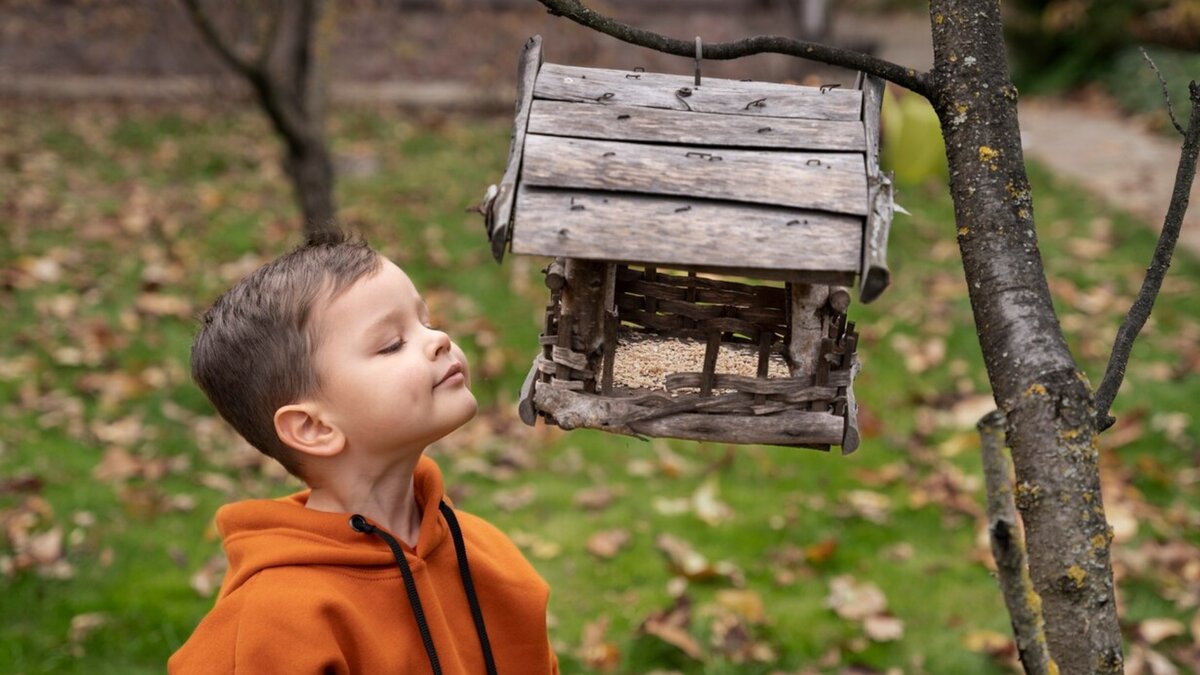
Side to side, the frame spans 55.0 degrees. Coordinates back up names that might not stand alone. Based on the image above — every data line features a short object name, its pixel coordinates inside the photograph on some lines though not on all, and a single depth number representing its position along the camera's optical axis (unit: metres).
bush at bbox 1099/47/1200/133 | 9.38
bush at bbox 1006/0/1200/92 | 10.99
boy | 1.65
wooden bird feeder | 1.41
